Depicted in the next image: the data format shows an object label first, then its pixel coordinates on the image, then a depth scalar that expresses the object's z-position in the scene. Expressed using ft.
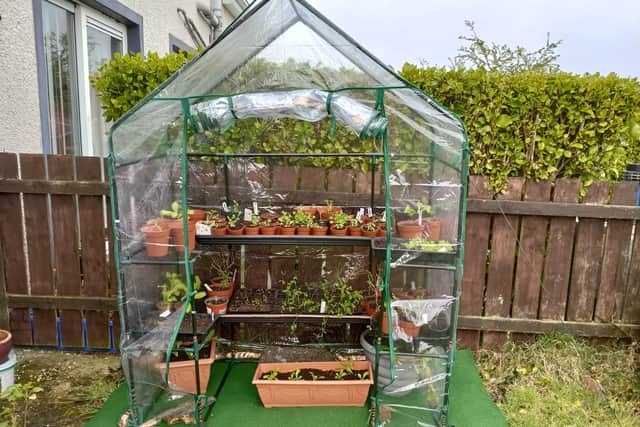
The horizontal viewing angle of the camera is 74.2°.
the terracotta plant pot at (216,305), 8.73
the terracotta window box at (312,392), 7.81
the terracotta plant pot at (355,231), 8.48
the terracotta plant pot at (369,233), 8.34
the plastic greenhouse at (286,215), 6.66
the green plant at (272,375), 8.01
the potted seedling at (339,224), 8.41
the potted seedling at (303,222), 8.43
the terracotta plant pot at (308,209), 9.23
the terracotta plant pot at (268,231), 8.43
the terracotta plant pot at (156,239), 7.05
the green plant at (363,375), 7.98
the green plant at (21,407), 7.71
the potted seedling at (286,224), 8.43
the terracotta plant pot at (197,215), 8.42
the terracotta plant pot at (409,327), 7.09
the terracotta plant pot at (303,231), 8.42
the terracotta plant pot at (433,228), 7.30
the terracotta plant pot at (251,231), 8.41
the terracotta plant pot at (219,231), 8.32
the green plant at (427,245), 7.04
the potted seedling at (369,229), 8.35
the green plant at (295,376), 7.99
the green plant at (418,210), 7.22
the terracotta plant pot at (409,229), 7.13
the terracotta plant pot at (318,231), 8.39
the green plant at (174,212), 7.20
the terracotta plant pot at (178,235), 6.97
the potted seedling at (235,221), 8.35
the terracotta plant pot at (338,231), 8.40
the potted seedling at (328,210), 9.13
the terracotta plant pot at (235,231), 8.32
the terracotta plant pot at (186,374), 7.72
